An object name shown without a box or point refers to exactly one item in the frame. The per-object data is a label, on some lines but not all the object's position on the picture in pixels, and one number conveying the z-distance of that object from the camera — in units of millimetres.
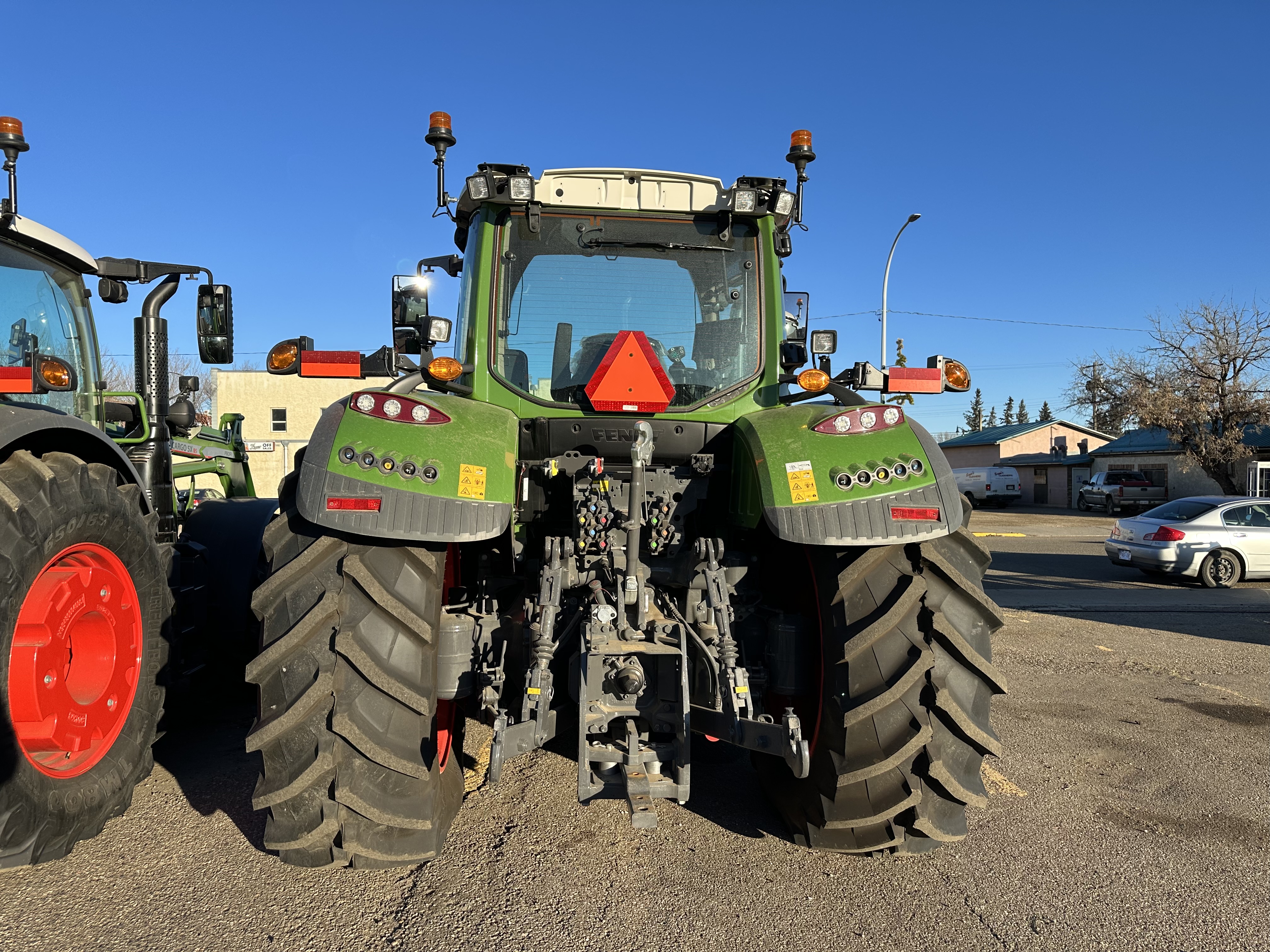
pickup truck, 32969
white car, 12508
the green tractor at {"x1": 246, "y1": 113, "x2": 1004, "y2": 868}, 2811
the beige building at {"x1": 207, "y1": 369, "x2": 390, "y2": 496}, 31906
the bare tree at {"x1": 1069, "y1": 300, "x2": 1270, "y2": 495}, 28531
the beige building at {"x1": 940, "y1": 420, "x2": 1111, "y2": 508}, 42219
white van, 37812
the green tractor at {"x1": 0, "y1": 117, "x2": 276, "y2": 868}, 2859
